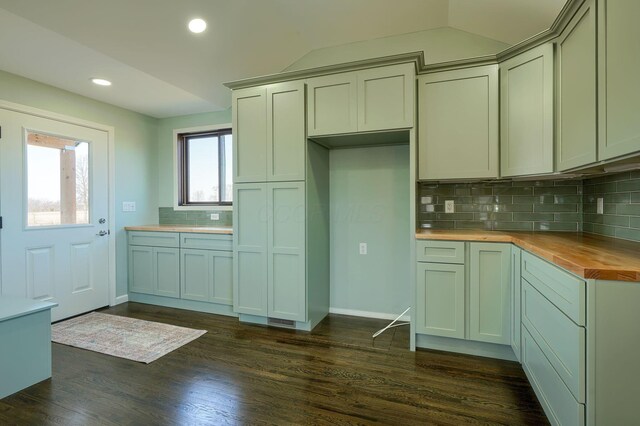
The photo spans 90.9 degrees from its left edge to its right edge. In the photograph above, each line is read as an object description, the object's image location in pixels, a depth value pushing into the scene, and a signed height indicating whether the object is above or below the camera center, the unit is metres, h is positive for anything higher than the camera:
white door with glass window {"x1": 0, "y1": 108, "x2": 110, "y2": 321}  2.89 -0.03
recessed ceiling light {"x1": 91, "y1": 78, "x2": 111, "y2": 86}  3.07 +1.27
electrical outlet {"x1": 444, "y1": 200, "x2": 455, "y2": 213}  2.97 +0.02
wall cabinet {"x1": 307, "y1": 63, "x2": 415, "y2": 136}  2.53 +0.91
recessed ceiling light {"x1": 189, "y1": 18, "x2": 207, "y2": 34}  2.63 +1.56
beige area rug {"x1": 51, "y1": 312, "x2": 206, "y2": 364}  2.57 -1.15
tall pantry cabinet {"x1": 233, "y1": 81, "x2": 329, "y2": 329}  2.89 +0.03
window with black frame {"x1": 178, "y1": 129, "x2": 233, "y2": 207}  4.07 +0.54
